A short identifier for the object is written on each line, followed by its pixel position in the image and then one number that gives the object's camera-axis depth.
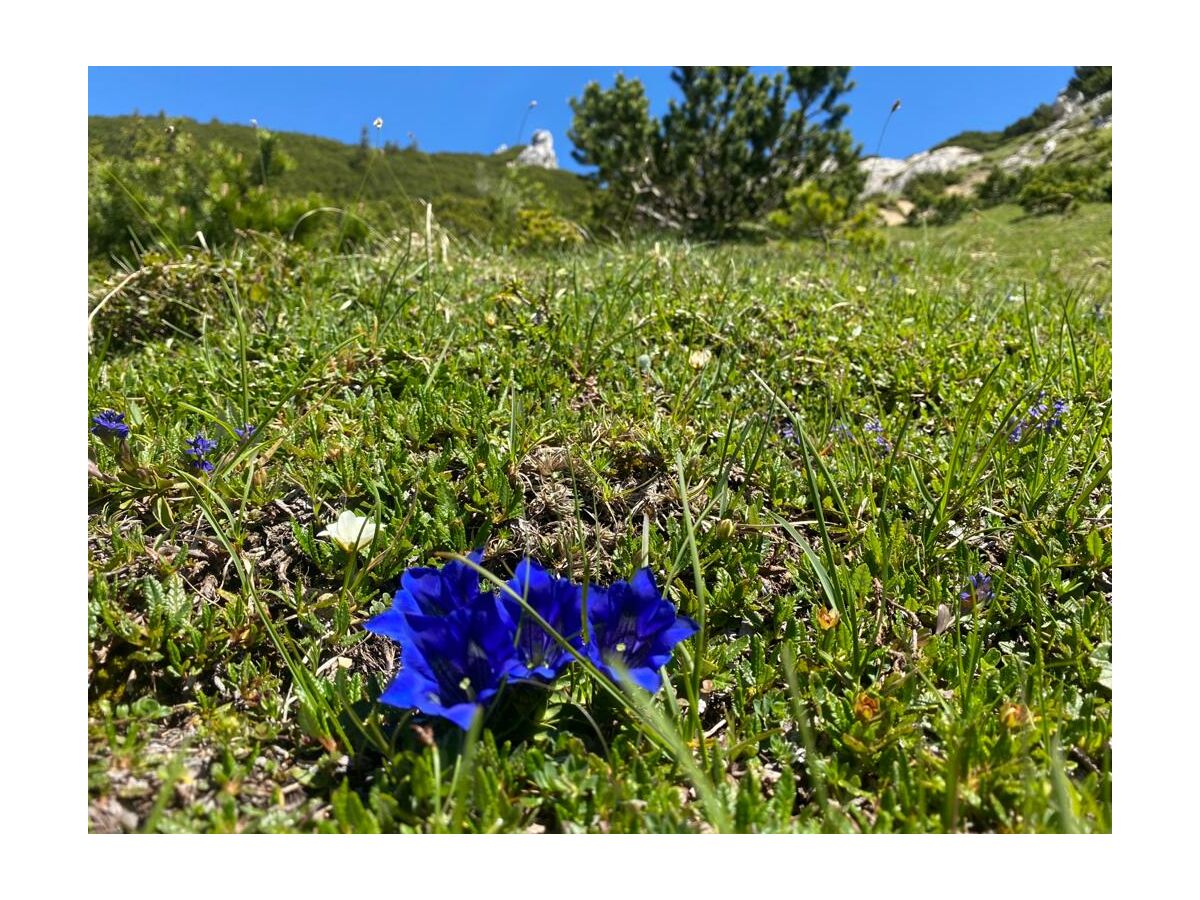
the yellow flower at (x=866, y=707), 0.35
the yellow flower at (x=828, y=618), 0.40
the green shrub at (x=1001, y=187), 17.19
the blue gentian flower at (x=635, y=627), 0.32
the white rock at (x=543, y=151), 36.54
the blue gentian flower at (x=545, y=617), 0.32
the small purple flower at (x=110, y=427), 0.46
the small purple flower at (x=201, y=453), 0.46
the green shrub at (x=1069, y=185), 11.28
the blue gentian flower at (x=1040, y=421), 0.53
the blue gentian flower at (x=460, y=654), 0.30
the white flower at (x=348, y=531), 0.40
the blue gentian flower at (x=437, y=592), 0.32
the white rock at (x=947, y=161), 29.92
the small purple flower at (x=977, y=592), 0.41
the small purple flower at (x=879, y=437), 0.55
